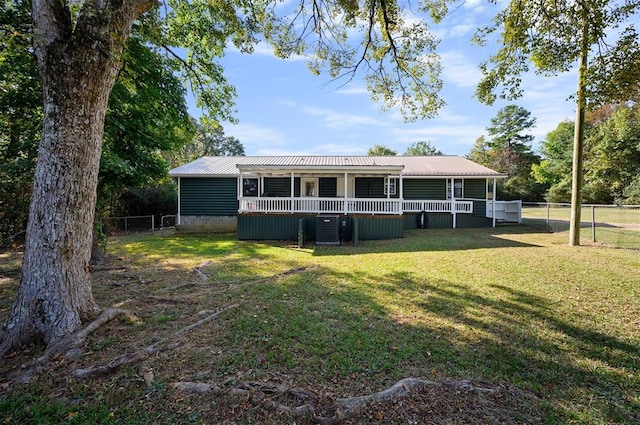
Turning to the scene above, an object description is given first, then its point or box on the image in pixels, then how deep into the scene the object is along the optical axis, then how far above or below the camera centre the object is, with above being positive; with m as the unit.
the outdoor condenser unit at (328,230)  10.66 -0.93
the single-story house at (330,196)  11.70 +0.47
